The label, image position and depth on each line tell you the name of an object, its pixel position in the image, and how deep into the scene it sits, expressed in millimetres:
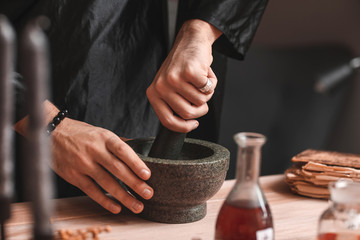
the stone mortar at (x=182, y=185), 1139
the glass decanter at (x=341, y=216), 989
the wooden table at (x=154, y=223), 1131
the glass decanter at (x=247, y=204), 985
